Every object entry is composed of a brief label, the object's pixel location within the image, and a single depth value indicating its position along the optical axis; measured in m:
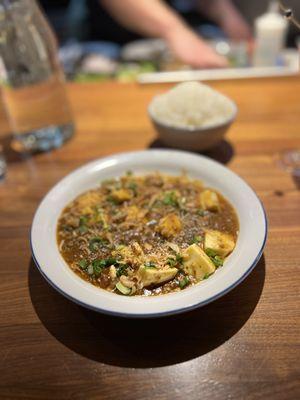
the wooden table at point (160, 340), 0.22
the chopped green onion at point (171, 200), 0.33
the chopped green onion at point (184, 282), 0.25
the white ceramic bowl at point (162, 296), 0.22
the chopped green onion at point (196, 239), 0.28
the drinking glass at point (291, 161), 0.39
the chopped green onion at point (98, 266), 0.27
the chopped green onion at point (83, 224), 0.31
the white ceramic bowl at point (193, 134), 0.39
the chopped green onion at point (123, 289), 0.25
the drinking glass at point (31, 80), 0.40
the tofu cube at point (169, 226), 0.29
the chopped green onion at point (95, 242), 0.29
